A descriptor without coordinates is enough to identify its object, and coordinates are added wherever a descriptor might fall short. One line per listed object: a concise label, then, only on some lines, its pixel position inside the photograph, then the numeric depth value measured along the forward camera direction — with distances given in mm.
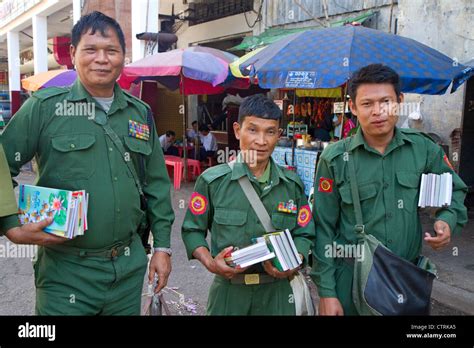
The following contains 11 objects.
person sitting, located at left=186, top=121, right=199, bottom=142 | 12492
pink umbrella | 8500
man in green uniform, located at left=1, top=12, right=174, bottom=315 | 2225
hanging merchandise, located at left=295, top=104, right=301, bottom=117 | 10918
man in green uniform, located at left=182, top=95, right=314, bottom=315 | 2432
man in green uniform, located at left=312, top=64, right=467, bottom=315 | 2324
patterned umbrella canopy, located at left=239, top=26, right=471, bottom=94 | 4957
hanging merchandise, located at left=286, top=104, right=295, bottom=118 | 10203
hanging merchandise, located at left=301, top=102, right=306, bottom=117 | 10766
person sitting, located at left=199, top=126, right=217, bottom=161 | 11867
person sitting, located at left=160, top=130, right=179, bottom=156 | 12258
